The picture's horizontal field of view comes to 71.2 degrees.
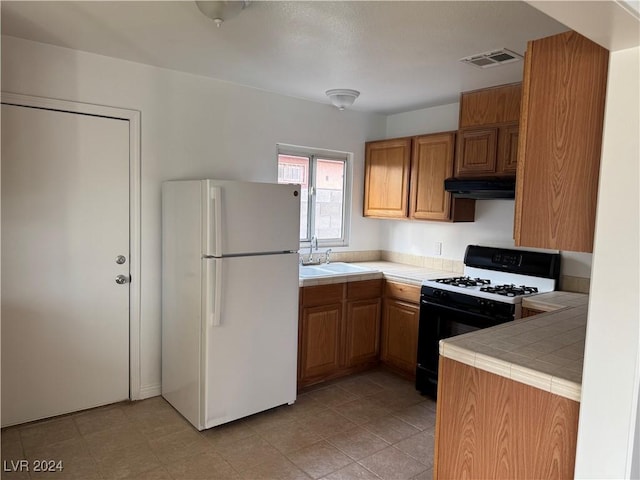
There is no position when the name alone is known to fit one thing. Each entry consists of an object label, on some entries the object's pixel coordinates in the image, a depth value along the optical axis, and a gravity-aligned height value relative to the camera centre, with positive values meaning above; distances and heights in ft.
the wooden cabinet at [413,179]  11.94 +0.97
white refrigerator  8.87 -1.91
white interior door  8.86 -1.29
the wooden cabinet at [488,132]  10.30 +2.01
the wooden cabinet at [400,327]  11.78 -3.13
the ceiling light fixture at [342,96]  11.36 +2.93
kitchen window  13.07 +0.68
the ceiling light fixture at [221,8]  6.35 +2.84
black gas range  9.85 -1.81
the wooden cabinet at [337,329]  11.18 -3.14
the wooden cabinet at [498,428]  4.89 -2.51
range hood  10.07 +0.66
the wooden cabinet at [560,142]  4.66 +0.84
